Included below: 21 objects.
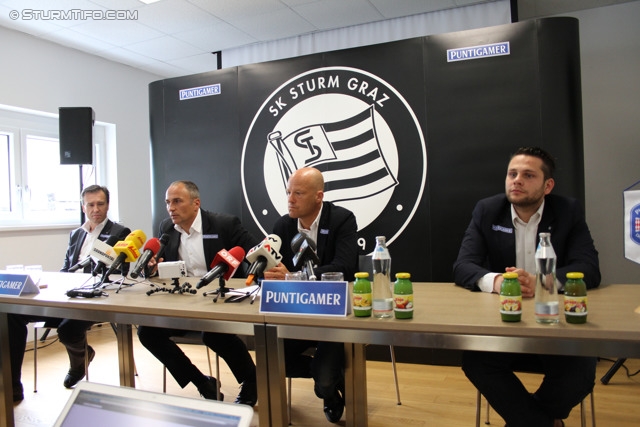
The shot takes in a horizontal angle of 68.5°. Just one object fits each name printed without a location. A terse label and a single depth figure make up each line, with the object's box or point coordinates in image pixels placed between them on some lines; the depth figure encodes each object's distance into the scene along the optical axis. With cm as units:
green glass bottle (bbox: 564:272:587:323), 118
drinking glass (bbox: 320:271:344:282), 156
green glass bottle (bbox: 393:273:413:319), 132
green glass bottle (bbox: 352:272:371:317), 137
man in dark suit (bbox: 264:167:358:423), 217
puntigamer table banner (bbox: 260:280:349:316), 140
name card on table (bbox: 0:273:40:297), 199
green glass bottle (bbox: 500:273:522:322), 122
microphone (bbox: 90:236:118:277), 207
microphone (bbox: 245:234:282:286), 174
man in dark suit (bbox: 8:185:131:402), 273
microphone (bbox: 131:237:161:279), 201
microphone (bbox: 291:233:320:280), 171
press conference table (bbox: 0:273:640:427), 116
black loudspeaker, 416
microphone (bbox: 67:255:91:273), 256
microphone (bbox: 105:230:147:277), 203
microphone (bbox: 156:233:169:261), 220
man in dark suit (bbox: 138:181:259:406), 237
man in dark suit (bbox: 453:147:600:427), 154
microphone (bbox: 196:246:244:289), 175
